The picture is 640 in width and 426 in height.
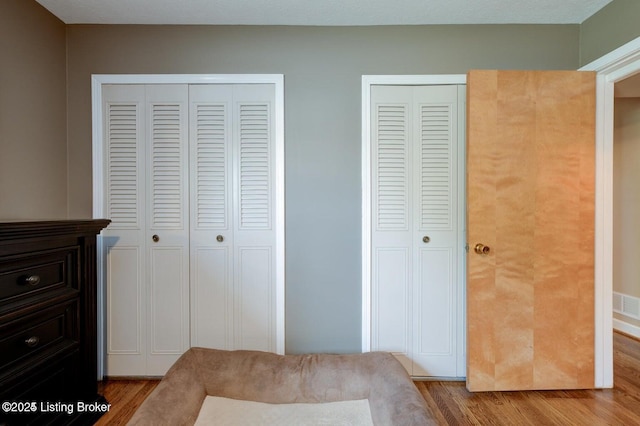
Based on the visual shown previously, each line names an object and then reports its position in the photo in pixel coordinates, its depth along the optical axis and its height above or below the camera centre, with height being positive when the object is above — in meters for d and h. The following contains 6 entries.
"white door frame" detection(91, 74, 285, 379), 2.12 +0.43
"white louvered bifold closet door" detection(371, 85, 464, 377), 2.12 -0.15
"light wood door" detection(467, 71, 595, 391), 1.97 -0.12
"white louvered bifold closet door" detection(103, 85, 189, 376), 2.13 -0.14
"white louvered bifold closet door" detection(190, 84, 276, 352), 2.13 -0.05
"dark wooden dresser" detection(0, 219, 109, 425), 1.29 -0.55
